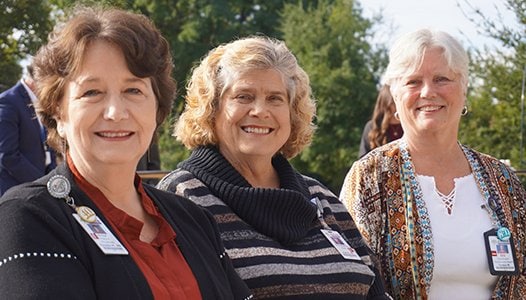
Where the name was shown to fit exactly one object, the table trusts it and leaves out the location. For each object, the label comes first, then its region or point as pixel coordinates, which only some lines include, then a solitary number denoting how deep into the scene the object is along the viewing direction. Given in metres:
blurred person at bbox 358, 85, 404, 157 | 6.36
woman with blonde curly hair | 3.01
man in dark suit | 5.79
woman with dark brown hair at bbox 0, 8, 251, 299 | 2.08
